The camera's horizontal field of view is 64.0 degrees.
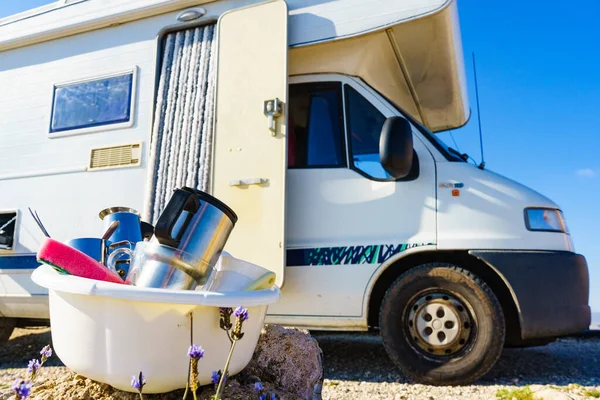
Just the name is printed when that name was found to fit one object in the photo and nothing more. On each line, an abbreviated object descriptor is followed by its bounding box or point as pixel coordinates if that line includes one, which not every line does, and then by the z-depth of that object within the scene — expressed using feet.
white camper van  10.21
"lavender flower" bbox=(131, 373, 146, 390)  4.14
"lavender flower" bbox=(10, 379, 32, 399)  3.52
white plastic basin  4.47
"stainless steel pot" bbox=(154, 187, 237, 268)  5.34
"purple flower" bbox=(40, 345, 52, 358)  4.86
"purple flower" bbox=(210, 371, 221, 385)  4.42
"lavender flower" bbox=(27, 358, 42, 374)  4.47
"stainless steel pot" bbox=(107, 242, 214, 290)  5.18
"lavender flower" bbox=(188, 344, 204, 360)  3.88
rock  6.35
